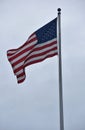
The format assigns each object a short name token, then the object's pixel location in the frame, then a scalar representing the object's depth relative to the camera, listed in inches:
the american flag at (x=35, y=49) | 886.4
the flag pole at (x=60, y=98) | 828.6
